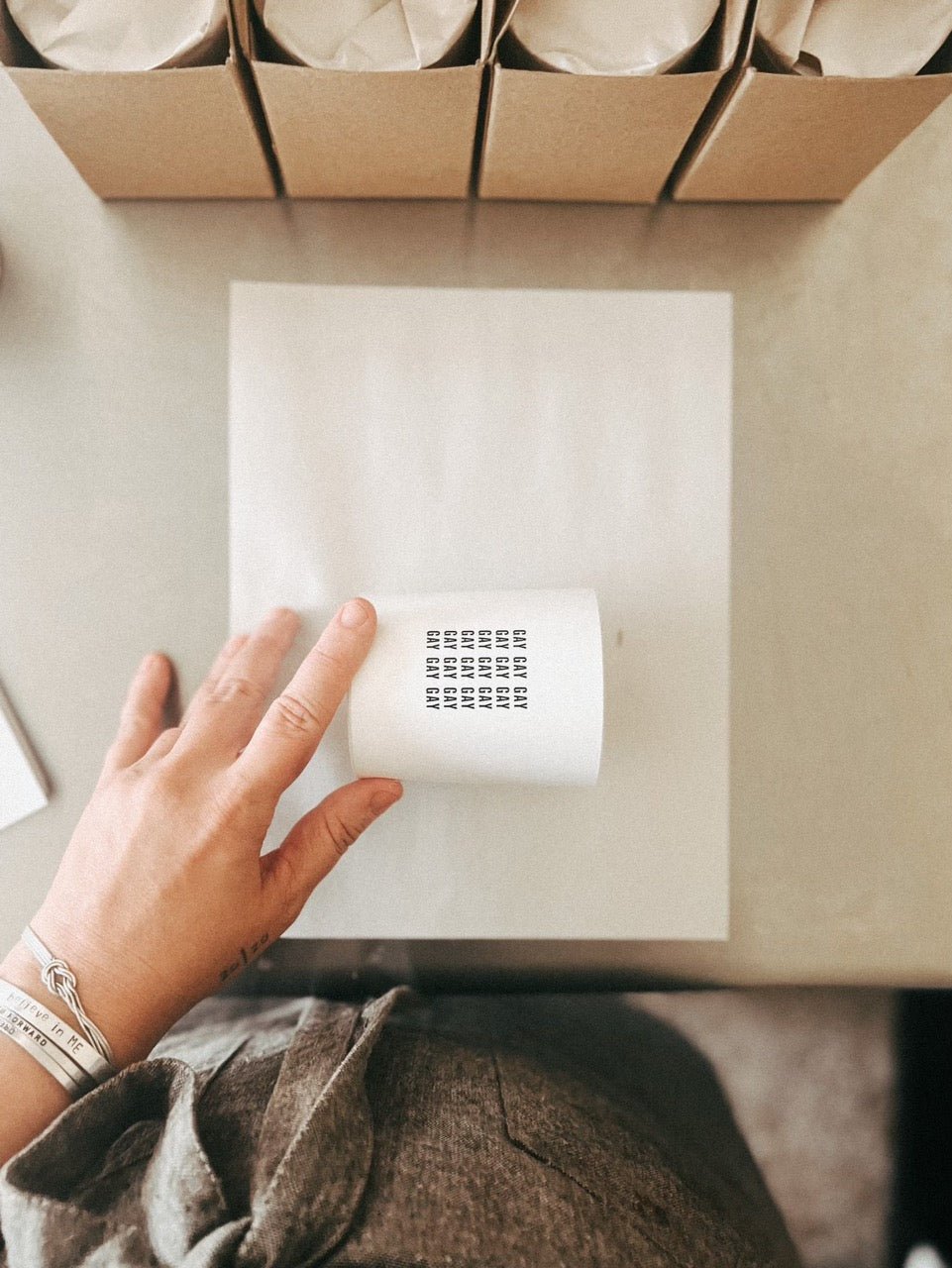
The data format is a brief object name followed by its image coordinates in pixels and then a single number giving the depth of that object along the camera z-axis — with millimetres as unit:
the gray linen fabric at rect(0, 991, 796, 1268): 350
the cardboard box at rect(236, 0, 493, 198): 392
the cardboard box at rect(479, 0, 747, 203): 392
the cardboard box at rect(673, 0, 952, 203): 396
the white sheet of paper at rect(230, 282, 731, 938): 528
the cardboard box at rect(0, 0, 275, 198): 391
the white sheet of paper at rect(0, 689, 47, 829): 528
